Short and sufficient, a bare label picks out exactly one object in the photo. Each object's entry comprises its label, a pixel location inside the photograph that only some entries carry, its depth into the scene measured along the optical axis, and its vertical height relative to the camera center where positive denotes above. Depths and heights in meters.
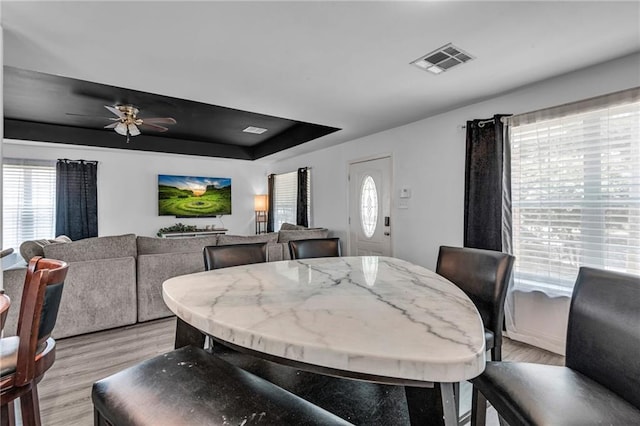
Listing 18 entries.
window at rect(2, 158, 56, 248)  5.05 +0.18
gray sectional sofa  2.85 -0.64
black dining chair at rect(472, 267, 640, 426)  0.95 -0.60
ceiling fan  3.76 +1.14
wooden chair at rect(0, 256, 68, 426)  1.22 -0.57
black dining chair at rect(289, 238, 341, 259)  2.26 -0.28
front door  4.32 +0.06
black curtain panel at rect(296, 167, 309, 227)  5.86 +0.27
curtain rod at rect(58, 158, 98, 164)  5.34 +0.88
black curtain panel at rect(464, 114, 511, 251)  2.92 +0.25
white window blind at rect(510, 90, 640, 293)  2.24 +0.17
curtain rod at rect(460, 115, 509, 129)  2.91 +0.88
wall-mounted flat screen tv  6.30 +0.33
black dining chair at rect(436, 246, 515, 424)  1.56 -0.38
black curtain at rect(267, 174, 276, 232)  7.01 +0.33
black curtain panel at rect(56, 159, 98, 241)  5.29 +0.22
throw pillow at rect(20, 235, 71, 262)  2.75 -0.35
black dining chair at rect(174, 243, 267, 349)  1.90 -0.28
